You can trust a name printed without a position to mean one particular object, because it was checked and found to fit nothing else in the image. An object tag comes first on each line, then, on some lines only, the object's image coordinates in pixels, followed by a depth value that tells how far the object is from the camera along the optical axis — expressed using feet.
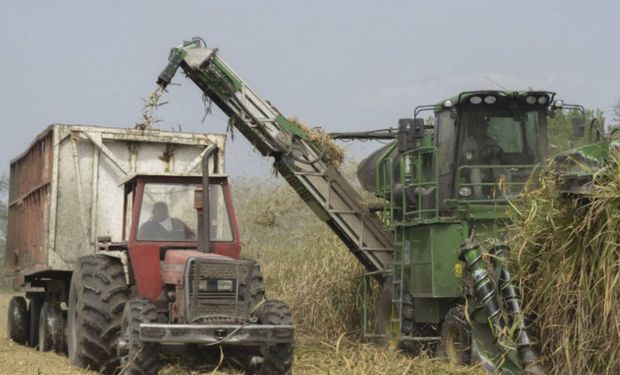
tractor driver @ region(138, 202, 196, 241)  64.09
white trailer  81.34
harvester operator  73.33
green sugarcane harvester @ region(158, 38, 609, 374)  60.32
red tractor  57.15
